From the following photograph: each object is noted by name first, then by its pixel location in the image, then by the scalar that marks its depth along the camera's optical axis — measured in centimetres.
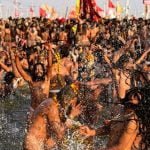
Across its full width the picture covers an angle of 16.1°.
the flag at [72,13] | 3351
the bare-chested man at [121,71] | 790
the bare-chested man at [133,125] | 407
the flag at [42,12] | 3498
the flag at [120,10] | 4315
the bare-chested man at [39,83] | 756
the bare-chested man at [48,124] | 590
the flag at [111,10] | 3331
